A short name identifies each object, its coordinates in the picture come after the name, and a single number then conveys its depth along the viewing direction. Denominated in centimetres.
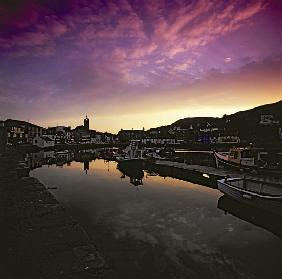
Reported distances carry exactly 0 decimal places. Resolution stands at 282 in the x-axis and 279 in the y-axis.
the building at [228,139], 12849
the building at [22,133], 11841
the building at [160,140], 16391
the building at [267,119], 14262
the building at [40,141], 11766
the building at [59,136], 15516
